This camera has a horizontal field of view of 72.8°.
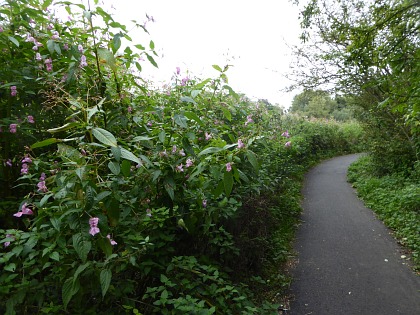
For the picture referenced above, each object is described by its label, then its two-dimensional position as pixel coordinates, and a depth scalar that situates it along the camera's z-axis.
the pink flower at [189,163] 2.21
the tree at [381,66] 3.85
